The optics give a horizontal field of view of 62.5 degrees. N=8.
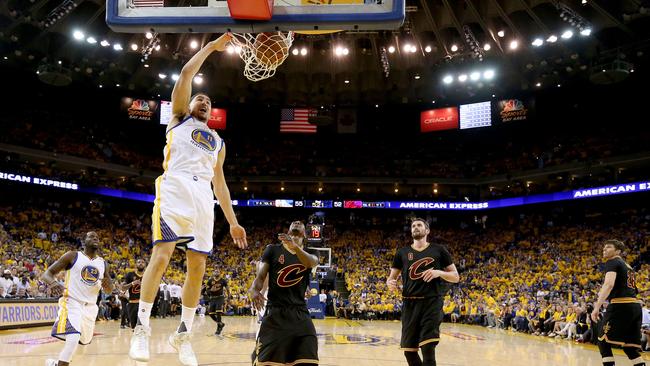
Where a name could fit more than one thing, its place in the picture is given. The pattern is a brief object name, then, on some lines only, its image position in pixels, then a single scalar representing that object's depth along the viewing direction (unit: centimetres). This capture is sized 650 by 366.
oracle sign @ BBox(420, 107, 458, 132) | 3500
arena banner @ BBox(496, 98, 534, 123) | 3291
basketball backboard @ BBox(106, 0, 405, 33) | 507
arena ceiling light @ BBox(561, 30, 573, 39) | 2374
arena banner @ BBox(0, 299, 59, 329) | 1451
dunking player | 405
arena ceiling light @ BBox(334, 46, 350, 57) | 2749
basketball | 617
